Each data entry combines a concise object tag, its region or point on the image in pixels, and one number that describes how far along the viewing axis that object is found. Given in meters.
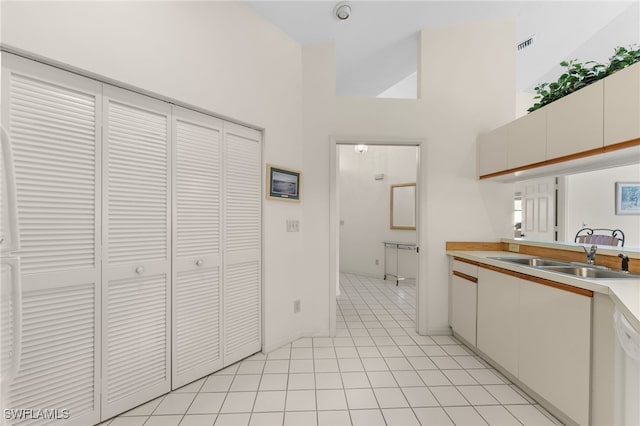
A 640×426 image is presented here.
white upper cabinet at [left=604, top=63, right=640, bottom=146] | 1.51
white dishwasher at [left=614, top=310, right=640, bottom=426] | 1.21
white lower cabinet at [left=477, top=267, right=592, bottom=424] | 1.52
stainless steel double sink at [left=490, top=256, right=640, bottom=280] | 1.82
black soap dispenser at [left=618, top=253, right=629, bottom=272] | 1.79
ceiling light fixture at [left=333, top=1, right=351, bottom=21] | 2.38
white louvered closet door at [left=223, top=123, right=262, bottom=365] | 2.24
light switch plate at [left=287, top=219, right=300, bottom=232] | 2.74
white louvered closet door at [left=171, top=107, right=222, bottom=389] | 1.93
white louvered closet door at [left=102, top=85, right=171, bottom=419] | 1.62
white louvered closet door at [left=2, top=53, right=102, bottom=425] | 1.32
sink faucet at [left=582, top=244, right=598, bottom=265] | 1.98
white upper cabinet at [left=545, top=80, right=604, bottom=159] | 1.73
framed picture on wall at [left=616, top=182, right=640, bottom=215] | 2.57
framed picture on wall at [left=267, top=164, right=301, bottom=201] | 2.53
